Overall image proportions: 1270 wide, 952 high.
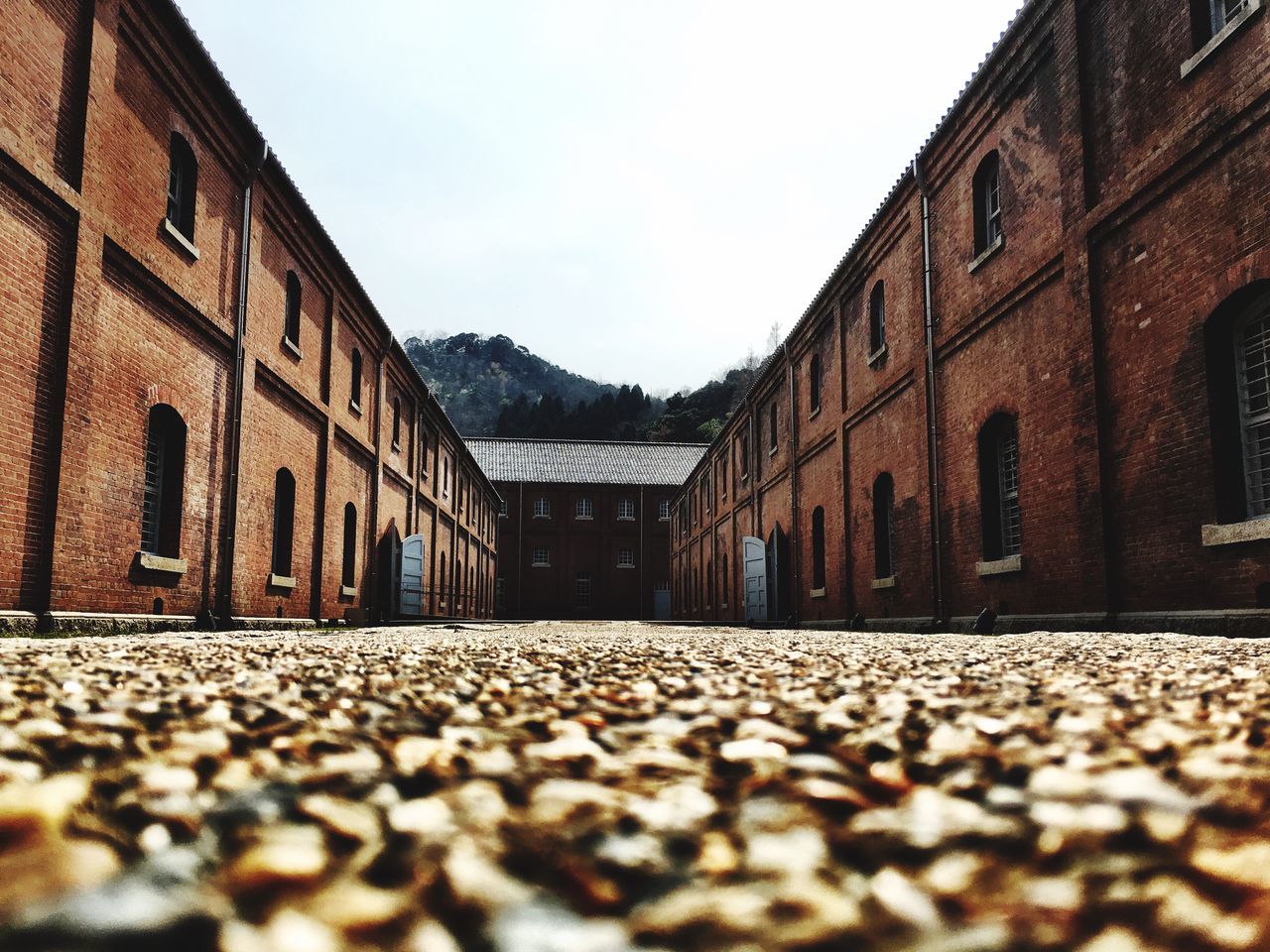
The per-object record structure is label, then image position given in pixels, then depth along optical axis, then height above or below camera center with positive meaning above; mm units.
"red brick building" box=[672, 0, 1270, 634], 7637 +2838
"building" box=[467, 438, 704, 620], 46188 +1731
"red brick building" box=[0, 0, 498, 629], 8156 +2956
